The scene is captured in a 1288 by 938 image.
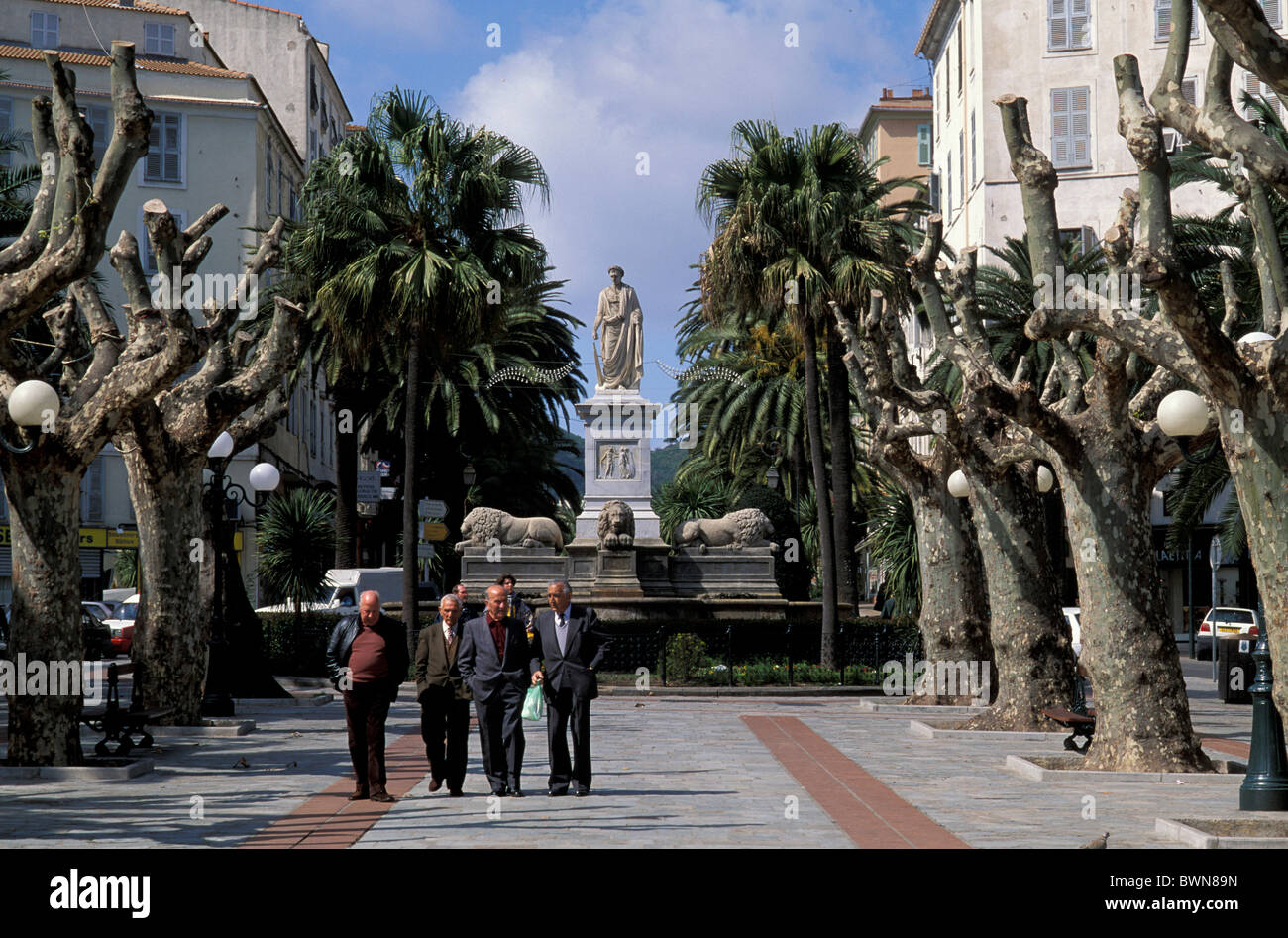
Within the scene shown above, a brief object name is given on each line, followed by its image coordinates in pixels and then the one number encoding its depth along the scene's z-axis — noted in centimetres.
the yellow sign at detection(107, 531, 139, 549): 4988
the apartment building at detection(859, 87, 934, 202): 8250
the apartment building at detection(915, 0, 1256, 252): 4669
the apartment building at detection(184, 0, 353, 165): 6012
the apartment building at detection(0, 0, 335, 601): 4931
